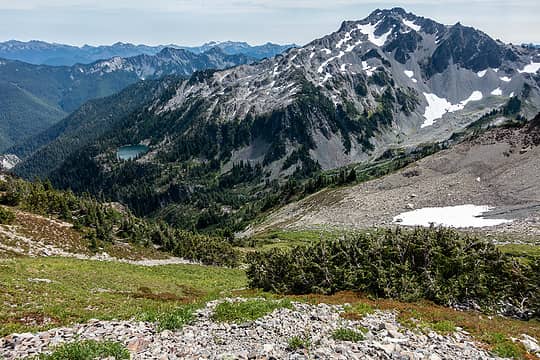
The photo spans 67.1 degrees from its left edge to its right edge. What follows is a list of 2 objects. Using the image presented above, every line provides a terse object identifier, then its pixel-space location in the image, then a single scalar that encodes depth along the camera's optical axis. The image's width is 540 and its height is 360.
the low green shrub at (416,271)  26.95
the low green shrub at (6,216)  53.78
